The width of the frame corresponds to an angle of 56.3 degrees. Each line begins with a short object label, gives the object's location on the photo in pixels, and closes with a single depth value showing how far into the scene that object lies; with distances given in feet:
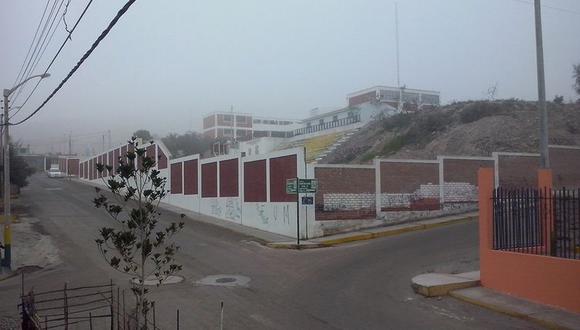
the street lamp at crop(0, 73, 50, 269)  61.62
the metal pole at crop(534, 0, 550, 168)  45.83
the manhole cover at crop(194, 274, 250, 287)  45.32
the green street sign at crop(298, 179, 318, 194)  73.10
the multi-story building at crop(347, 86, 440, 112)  279.20
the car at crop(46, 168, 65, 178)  288.51
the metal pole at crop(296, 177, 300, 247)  72.21
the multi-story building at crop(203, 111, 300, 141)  431.43
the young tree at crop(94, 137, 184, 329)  18.34
